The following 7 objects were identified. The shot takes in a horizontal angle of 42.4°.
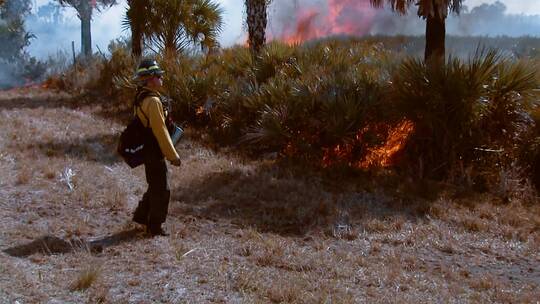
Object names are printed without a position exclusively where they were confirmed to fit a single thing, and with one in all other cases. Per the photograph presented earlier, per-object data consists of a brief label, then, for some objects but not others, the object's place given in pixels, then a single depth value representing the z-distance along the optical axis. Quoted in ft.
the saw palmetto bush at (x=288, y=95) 32.32
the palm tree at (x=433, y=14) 34.09
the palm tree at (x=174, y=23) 54.29
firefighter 19.74
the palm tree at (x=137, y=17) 54.34
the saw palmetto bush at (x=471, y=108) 29.99
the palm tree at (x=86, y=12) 90.07
